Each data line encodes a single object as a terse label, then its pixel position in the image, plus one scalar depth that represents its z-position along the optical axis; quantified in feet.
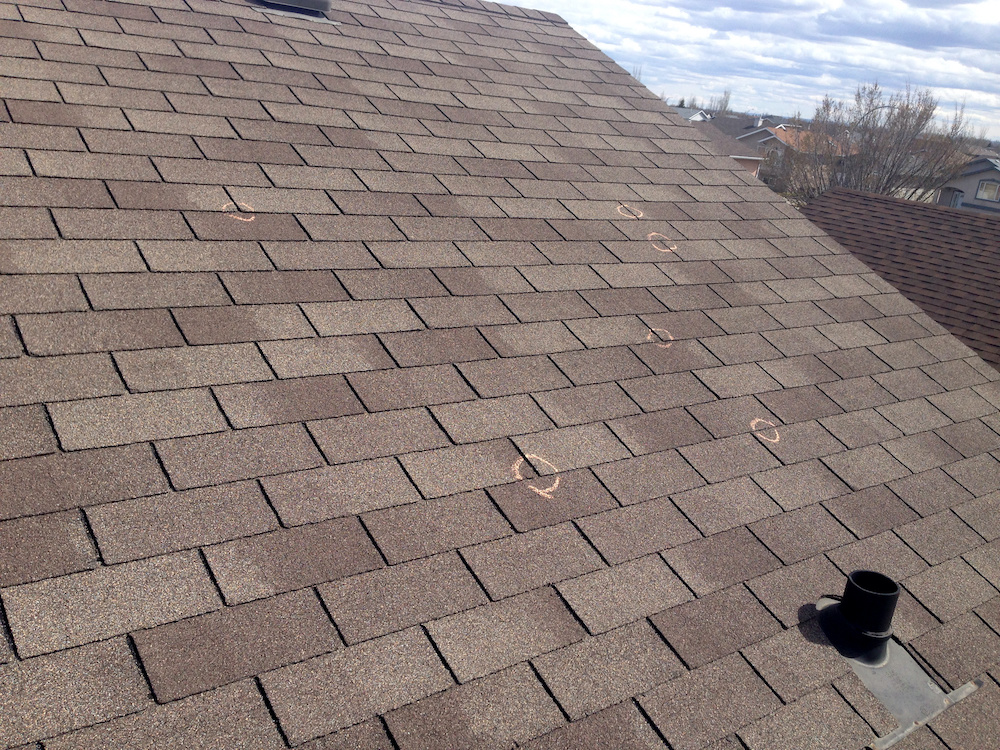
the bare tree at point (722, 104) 349.82
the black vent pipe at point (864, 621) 10.59
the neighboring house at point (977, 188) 140.46
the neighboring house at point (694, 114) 194.84
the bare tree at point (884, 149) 116.57
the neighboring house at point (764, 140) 195.17
